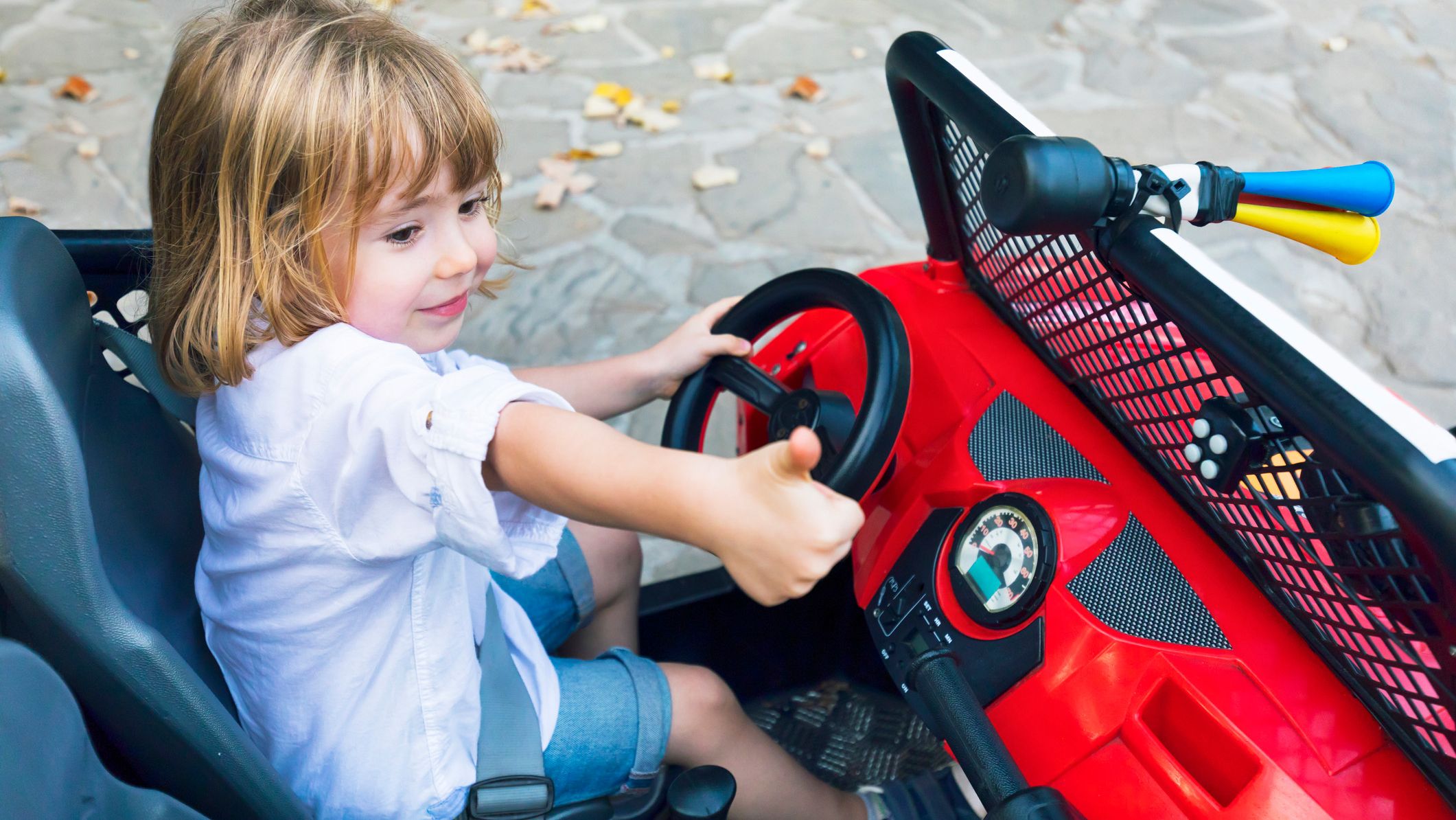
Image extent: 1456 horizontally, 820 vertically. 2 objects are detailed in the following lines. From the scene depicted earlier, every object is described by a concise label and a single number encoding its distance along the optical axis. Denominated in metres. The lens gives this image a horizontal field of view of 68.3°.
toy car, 0.69
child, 0.71
